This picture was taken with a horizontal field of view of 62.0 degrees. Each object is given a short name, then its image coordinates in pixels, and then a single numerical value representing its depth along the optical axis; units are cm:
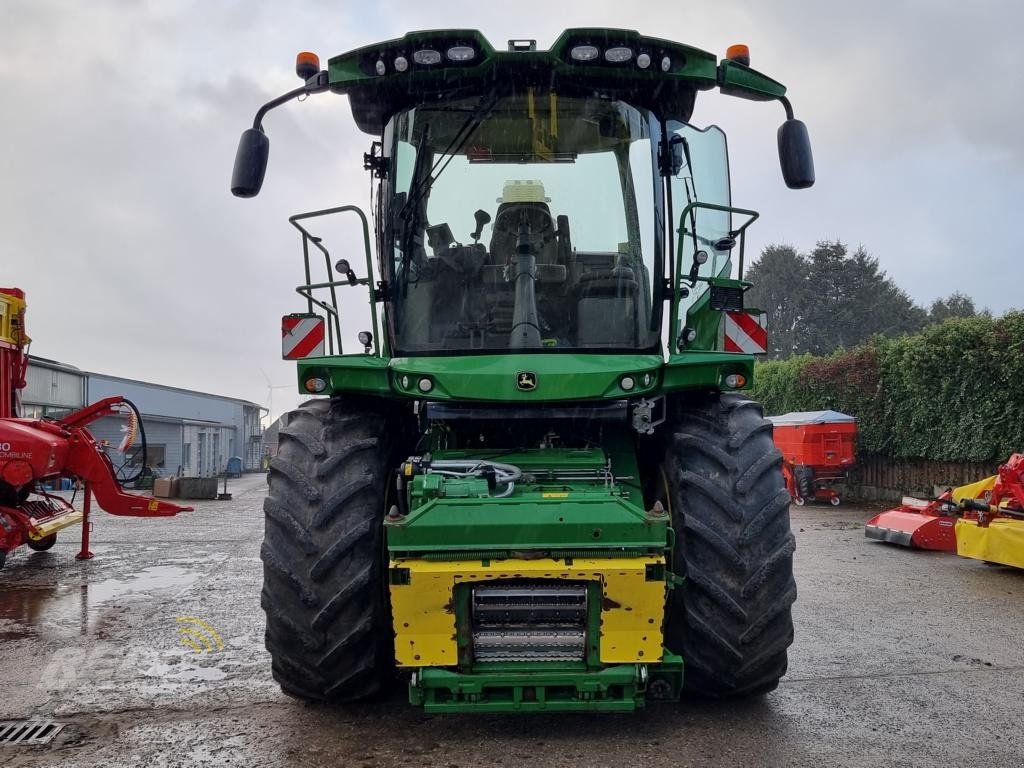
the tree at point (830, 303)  4412
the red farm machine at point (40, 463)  802
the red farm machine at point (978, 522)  765
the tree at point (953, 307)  4644
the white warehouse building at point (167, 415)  2542
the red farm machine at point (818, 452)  1512
